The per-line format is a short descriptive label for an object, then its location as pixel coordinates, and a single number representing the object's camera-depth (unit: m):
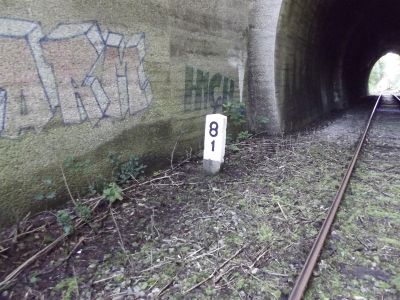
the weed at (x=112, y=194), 3.98
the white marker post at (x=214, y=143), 5.04
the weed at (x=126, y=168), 4.46
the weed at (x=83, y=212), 3.61
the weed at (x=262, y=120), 7.43
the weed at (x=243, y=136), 6.97
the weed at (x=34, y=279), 2.80
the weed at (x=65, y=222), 3.37
